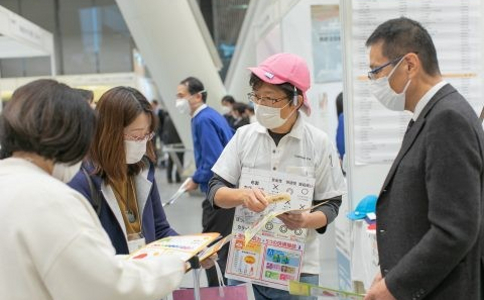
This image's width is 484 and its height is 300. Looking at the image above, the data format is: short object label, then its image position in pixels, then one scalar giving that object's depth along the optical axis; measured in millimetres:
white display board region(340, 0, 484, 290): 2871
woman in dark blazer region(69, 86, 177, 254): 1566
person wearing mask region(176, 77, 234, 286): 3457
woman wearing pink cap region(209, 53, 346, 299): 1845
